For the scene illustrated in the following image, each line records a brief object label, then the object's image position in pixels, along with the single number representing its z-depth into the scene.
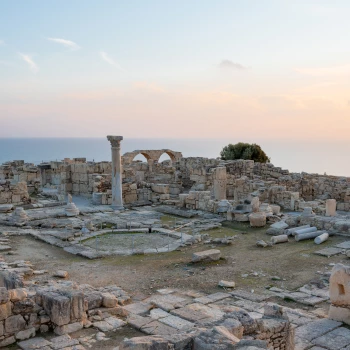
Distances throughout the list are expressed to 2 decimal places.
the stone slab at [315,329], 7.90
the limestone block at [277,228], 15.59
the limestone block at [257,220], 16.81
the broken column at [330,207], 17.39
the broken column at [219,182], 23.23
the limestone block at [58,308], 7.58
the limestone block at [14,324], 7.30
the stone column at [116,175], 21.20
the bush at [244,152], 42.77
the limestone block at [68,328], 7.56
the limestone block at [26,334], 7.34
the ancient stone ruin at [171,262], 7.45
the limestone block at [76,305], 7.73
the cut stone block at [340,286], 8.53
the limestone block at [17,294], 7.48
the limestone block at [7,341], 7.22
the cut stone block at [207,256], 12.42
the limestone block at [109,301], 8.74
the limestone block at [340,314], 8.50
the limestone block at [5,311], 7.25
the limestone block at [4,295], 7.26
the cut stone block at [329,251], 13.04
